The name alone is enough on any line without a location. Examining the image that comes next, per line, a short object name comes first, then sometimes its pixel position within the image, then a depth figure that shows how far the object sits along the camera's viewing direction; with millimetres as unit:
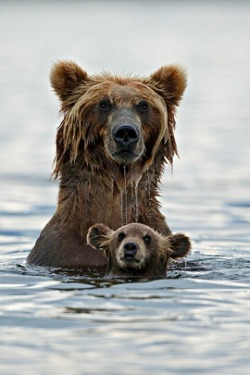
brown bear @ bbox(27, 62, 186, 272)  14641
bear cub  14039
